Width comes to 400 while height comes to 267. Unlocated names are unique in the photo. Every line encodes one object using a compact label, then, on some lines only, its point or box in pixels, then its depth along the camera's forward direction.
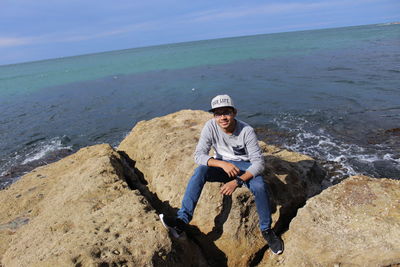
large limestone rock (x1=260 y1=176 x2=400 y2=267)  3.45
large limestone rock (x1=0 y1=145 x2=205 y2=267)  3.30
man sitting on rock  4.01
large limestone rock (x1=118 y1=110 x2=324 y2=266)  4.33
